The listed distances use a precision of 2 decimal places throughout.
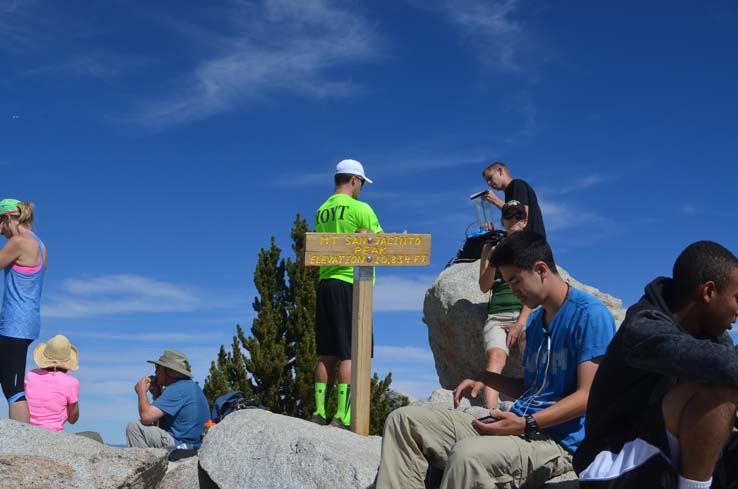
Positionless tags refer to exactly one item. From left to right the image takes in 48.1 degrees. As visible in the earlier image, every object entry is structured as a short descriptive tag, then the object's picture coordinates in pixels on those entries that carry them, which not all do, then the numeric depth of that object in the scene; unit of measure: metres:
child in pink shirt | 8.95
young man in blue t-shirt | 4.66
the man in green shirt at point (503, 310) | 8.78
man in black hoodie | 3.55
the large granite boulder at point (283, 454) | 6.72
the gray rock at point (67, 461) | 6.96
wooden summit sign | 8.39
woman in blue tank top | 8.45
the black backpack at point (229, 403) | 9.28
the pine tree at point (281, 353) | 14.62
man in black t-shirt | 9.32
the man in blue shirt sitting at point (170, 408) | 8.97
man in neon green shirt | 8.74
